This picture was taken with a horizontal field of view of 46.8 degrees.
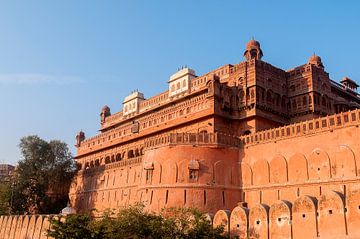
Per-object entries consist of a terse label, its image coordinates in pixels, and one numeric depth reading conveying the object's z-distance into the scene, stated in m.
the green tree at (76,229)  22.89
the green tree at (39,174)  42.22
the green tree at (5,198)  41.63
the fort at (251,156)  18.80
